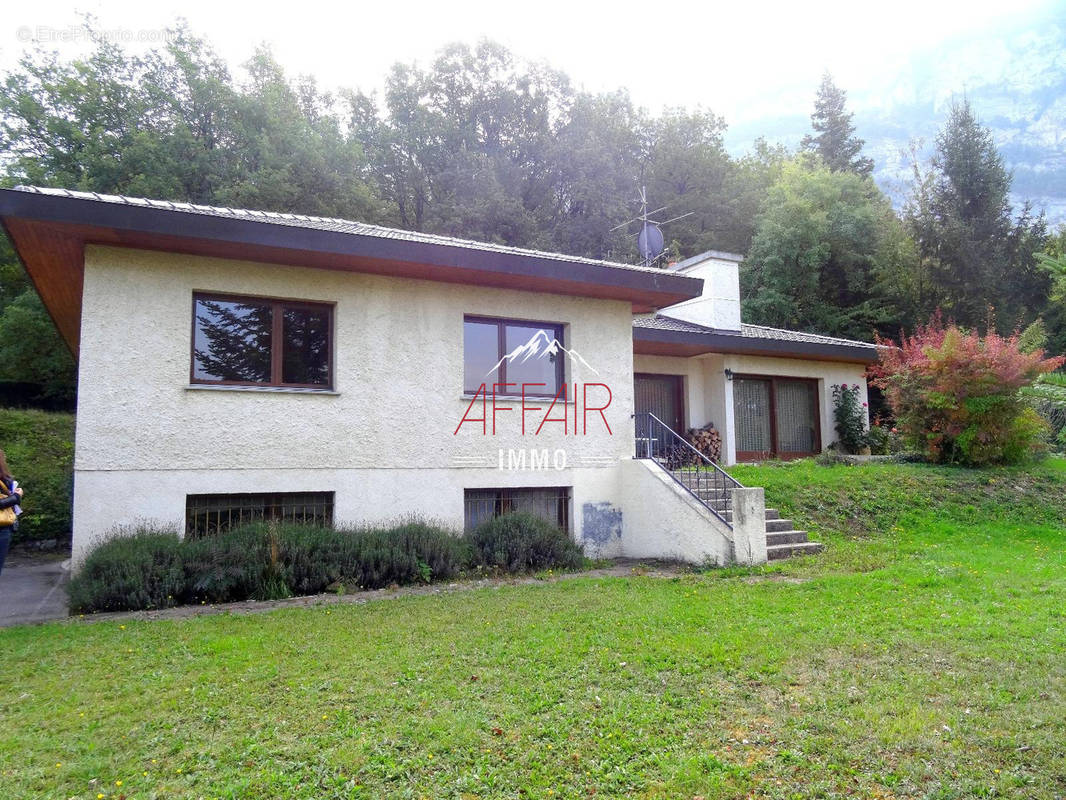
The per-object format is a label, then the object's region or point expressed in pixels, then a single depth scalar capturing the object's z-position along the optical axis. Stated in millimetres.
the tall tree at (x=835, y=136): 42906
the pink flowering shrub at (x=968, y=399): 14188
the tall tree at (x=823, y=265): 30516
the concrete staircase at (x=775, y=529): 10062
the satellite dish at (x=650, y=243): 18219
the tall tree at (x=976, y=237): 28078
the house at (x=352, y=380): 8398
